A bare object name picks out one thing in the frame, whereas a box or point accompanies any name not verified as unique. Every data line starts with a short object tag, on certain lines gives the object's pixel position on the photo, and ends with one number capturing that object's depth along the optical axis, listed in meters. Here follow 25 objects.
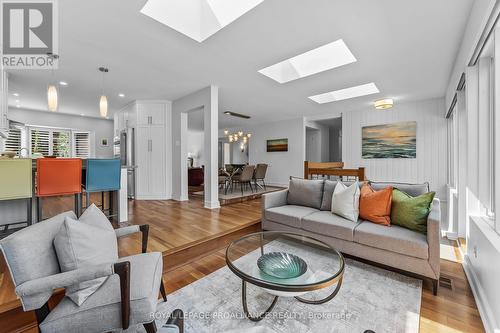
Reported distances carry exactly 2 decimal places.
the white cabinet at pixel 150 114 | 5.29
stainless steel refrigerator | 5.38
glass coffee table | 1.30
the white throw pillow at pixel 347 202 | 2.42
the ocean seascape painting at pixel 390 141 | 5.33
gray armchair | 0.98
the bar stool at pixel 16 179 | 2.01
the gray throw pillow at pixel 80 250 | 1.10
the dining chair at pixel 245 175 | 5.48
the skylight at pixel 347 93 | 4.49
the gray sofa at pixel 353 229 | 1.84
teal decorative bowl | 1.48
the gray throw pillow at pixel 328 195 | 2.86
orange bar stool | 2.30
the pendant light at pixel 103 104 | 3.32
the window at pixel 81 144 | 7.23
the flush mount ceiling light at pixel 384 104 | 4.31
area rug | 1.43
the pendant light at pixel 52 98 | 2.75
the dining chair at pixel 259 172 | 6.18
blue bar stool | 2.67
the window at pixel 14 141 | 6.01
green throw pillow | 2.05
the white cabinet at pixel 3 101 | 3.30
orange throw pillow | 2.29
